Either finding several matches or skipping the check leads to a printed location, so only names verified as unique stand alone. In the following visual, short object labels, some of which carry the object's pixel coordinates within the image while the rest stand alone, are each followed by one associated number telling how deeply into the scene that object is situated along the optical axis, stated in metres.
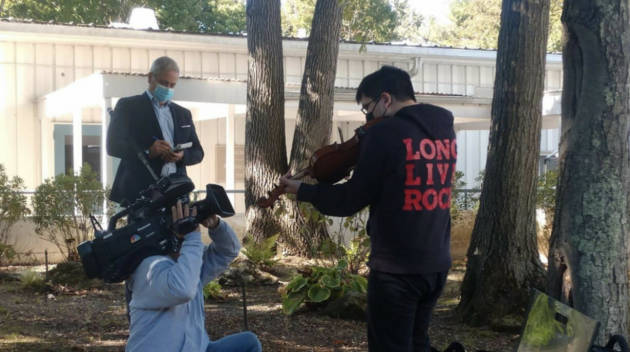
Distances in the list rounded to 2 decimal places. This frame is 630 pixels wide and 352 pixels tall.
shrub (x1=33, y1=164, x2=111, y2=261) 10.62
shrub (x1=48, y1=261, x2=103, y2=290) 9.13
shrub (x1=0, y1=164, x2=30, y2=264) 10.80
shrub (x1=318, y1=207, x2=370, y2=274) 8.54
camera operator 3.08
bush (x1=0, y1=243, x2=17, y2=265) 10.73
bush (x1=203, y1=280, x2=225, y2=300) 8.08
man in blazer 4.76
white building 14.70
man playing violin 3.60
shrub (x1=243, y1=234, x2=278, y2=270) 9.59
